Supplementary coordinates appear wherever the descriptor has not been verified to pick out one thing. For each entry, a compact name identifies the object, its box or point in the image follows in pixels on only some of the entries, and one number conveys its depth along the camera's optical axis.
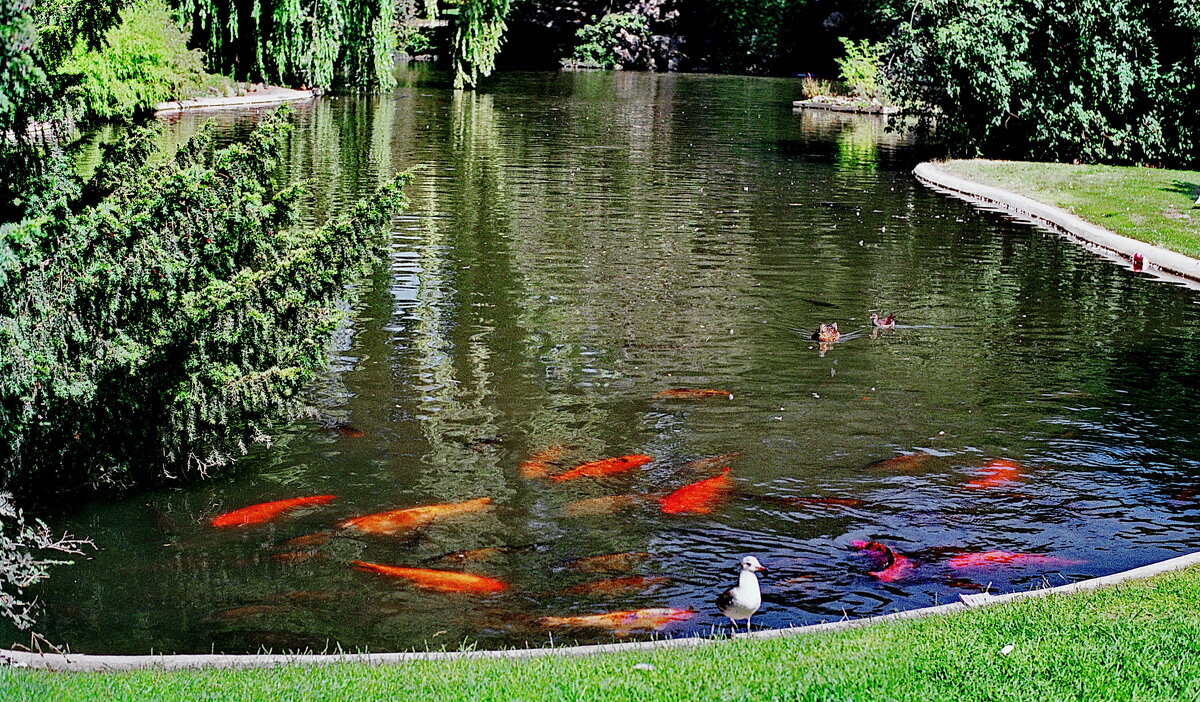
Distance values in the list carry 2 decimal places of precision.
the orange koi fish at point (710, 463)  12.03
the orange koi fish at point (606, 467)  11.70
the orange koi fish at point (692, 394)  14.07
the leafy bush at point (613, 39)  93.38
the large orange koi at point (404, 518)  10.41
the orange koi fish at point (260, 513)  10.57
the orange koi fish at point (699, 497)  10.97
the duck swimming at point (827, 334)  16.36
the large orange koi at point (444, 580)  9.37
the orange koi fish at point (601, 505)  10.86
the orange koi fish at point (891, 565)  9.68
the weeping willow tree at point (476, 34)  61.72
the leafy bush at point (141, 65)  38.59
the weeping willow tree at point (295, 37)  48.25
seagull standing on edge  8.09
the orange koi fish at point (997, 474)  11.70
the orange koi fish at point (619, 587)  9.40
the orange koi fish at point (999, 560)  9.92
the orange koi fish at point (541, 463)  11.75
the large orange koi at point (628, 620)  8.74
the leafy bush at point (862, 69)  62.96
